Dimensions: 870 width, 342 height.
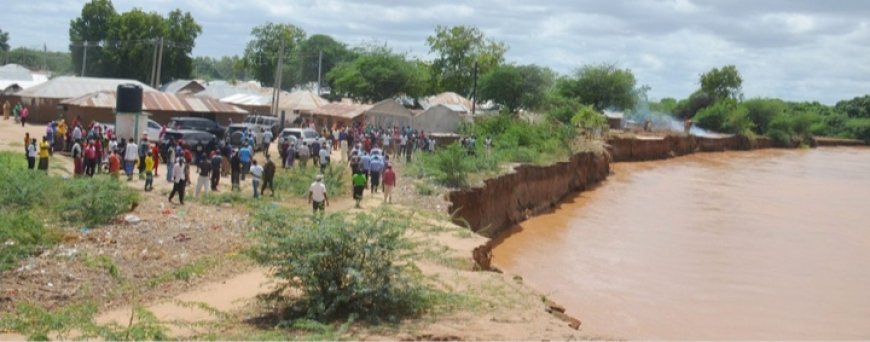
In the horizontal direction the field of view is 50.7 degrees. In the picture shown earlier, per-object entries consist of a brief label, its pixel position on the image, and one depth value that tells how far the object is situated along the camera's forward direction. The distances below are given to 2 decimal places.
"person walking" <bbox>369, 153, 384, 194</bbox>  25.30
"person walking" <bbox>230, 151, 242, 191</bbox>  24.06
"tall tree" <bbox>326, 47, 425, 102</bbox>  62.50
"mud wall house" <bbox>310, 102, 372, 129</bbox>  46.72
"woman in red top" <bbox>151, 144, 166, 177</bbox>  25.03
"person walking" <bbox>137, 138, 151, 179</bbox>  24.84
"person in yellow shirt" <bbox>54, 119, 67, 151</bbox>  29.88
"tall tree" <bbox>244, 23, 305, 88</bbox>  100.80
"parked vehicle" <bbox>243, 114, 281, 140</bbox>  41.82
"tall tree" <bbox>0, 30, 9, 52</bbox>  140.38
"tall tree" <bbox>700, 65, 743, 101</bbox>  106.25
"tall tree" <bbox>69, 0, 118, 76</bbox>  80.62
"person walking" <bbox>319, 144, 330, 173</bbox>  28.27
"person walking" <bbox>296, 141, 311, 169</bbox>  29.94
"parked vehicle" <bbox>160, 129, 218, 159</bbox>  28.38
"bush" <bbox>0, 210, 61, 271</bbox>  15.45
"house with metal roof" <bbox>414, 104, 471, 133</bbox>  48.88
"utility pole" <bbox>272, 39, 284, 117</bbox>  45.81
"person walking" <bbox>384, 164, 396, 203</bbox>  23.50
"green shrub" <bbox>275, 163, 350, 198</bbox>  24.70
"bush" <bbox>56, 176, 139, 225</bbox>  18.50
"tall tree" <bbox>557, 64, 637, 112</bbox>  75.88
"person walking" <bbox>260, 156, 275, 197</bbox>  23.81
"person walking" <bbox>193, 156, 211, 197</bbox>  22.16
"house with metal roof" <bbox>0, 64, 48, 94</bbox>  51.85
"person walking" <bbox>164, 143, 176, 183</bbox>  24.47
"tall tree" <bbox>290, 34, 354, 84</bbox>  102.25
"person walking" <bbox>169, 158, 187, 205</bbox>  20.95
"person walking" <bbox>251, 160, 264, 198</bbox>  22.75
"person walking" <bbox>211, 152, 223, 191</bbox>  23.81
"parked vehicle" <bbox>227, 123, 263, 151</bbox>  31.91
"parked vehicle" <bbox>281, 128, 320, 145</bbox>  34.16
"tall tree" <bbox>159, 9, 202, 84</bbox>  73.56
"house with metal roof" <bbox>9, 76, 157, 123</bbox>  42.97
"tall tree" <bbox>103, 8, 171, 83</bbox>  71.12
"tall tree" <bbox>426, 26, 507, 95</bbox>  74.75
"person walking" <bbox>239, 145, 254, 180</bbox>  25.47
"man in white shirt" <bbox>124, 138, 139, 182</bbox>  23.84
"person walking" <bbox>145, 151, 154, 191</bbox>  22.59
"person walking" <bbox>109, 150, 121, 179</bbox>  23.34
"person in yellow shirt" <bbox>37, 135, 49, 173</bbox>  23.64
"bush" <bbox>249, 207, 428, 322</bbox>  12.44
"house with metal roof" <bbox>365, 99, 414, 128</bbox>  46.75
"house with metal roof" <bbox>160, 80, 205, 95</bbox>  60.28
